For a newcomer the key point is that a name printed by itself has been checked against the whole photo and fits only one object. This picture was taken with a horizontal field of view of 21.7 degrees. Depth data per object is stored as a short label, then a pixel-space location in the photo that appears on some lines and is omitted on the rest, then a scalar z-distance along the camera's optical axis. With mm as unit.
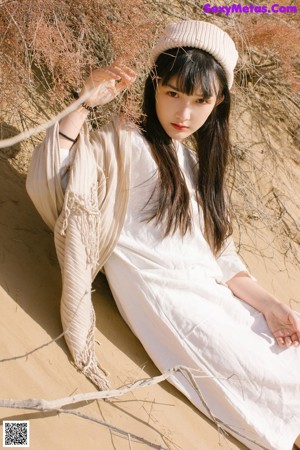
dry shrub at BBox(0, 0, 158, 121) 3359
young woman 2887
